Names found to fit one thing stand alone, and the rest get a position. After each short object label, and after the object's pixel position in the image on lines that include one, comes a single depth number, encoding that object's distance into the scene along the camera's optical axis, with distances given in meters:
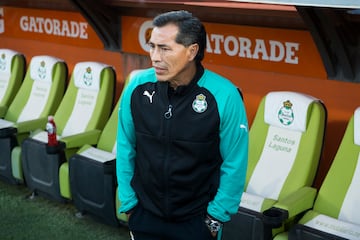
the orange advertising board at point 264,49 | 3.56
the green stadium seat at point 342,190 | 2.99
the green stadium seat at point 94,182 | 3.66
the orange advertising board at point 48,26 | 4.99
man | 2.00
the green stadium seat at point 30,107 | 4.40
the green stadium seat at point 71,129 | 4.05
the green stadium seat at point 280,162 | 3.02
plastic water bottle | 3.95
